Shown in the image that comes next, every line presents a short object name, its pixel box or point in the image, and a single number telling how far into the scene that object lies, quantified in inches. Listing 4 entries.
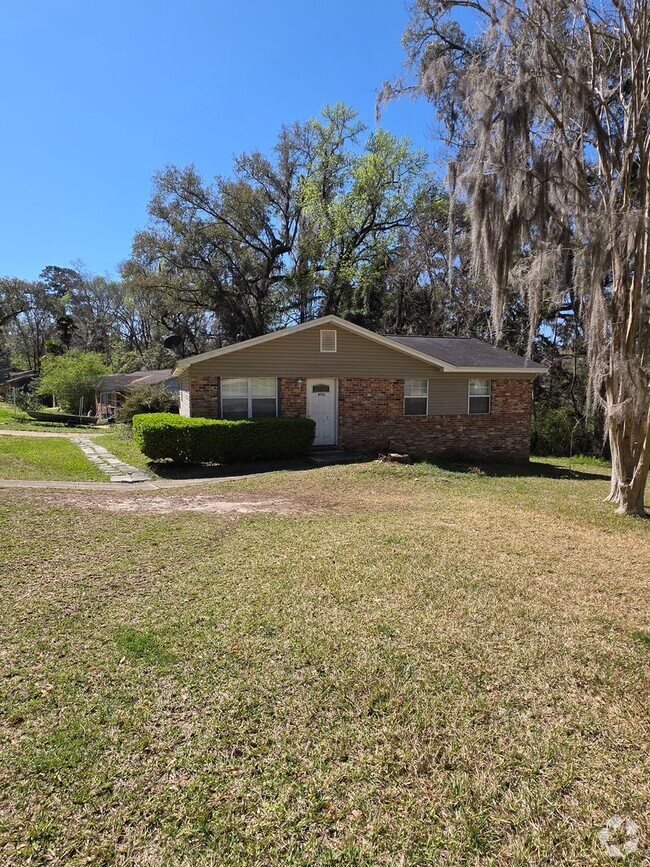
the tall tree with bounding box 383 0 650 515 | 316.5
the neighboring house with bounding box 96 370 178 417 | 1021.2
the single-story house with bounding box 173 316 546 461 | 541.0
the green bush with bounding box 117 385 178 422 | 866.1
